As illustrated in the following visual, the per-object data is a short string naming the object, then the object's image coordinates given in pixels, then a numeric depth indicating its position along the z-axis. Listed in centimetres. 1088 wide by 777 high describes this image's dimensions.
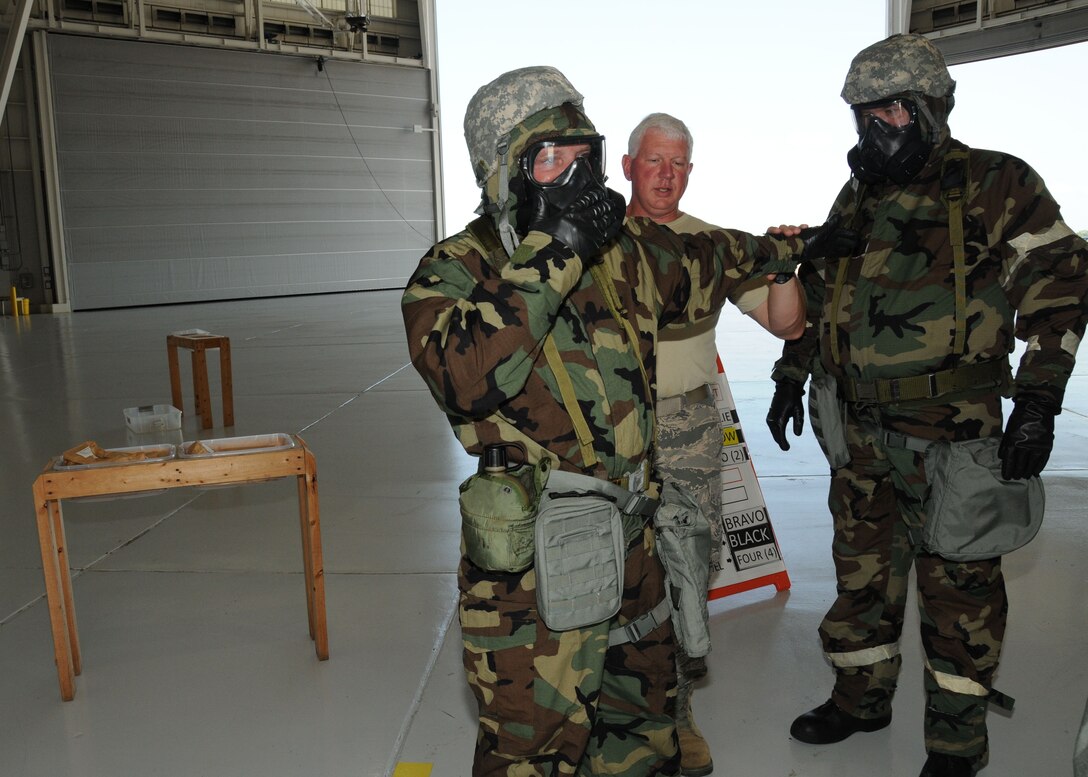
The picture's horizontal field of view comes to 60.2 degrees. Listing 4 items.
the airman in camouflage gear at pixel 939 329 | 256
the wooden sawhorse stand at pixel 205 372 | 781
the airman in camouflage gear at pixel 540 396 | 188
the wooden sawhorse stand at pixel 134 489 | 325
